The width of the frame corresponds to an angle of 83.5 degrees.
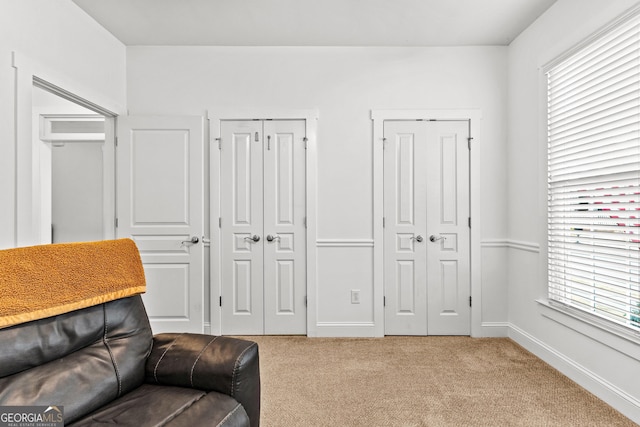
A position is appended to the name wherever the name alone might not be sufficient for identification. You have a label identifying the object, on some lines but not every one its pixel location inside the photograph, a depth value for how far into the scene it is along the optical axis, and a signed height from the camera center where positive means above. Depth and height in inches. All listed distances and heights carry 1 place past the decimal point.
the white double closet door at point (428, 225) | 138.3 -4.8
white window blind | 82.7 +9.3
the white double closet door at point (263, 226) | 138.3 -5.2
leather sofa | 50.5 -25.1
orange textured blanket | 52.3 -10.7
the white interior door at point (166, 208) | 133.8 +1.8
